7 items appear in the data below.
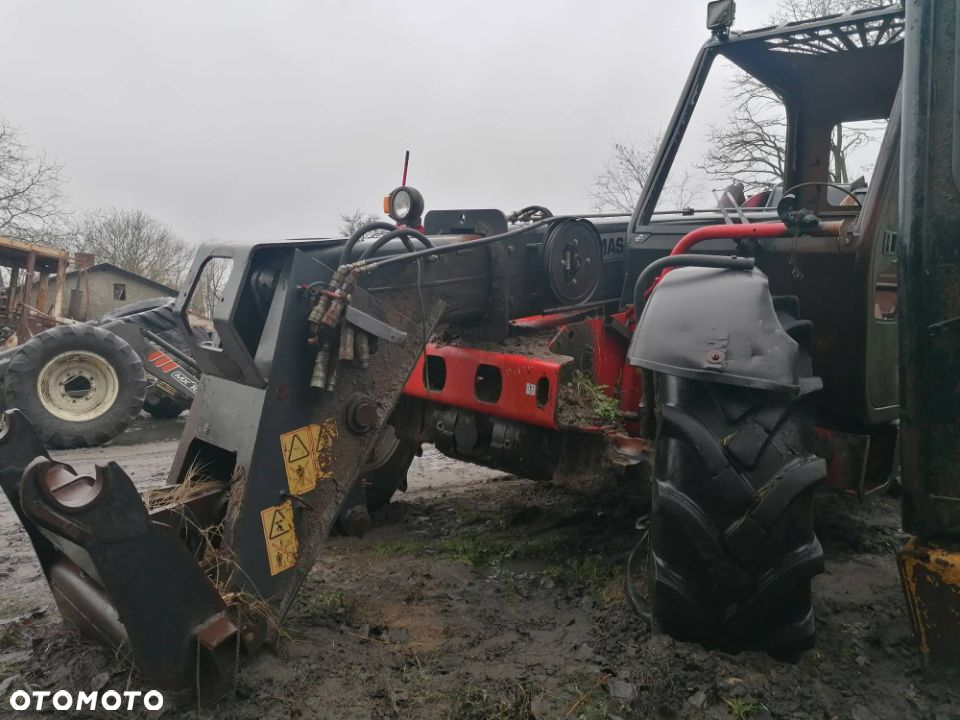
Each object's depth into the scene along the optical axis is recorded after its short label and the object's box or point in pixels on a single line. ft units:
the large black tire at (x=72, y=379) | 25.94
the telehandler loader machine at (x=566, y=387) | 7.03
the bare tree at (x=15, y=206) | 85.61
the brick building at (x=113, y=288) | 78.38
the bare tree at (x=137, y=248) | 104.58
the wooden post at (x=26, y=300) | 40.37
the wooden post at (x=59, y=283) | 43.52
